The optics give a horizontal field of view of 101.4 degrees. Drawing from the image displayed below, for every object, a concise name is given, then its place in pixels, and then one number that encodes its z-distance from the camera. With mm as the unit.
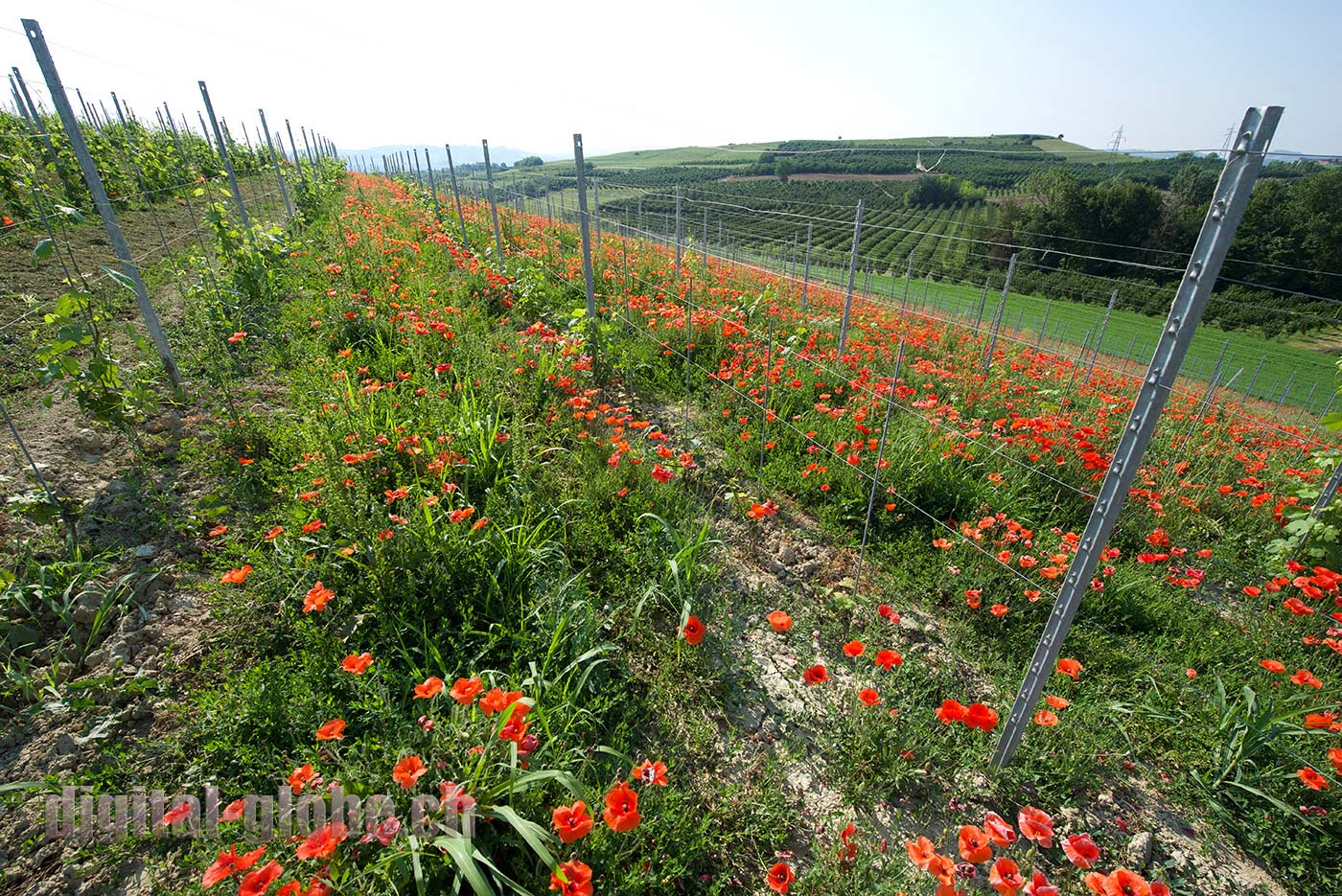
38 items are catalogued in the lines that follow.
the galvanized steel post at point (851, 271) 5391
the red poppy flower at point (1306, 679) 1969
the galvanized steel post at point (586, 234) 4734
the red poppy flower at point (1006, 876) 1344
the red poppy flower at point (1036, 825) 1491
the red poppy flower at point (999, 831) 1463
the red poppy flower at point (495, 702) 1617
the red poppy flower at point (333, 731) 1559
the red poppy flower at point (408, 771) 1464
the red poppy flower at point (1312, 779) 1727
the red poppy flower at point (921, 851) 1393
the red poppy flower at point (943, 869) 1366
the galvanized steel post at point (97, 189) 3359
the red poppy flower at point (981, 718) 1713
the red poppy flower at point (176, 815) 1436
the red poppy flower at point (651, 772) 1677
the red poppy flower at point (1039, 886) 1333
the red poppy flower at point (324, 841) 1312
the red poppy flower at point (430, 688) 1687
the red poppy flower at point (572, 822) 1415
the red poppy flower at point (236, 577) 2039
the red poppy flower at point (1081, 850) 1451
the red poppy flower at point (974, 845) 1411
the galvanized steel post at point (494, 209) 7777
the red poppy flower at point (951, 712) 1752
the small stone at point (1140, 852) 1835
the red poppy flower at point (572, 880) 1355
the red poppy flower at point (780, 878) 1482
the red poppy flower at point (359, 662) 1800
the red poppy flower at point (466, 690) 1592
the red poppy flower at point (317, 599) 1976
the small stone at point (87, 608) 2232
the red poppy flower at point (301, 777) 1520
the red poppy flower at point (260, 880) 1255
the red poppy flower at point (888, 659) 1954
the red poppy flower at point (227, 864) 1284
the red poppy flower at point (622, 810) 1445
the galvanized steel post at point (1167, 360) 1208
